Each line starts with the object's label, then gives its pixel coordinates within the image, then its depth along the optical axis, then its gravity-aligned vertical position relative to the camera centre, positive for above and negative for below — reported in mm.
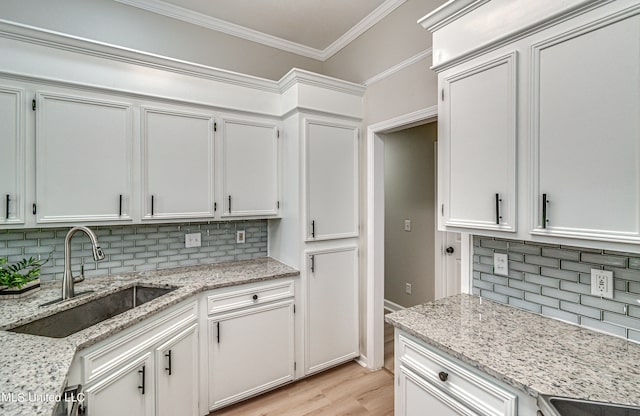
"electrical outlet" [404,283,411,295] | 3639 -980
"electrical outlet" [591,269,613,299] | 1252 -317
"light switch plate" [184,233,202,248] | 2477 -264
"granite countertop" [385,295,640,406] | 958 -550
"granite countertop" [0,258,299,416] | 855 -519
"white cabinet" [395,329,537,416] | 1065 -728
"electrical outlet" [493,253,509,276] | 1611 -303
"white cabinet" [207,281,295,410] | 2090 -982
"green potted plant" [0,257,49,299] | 1672 -407
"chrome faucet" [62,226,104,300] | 1615 -299
